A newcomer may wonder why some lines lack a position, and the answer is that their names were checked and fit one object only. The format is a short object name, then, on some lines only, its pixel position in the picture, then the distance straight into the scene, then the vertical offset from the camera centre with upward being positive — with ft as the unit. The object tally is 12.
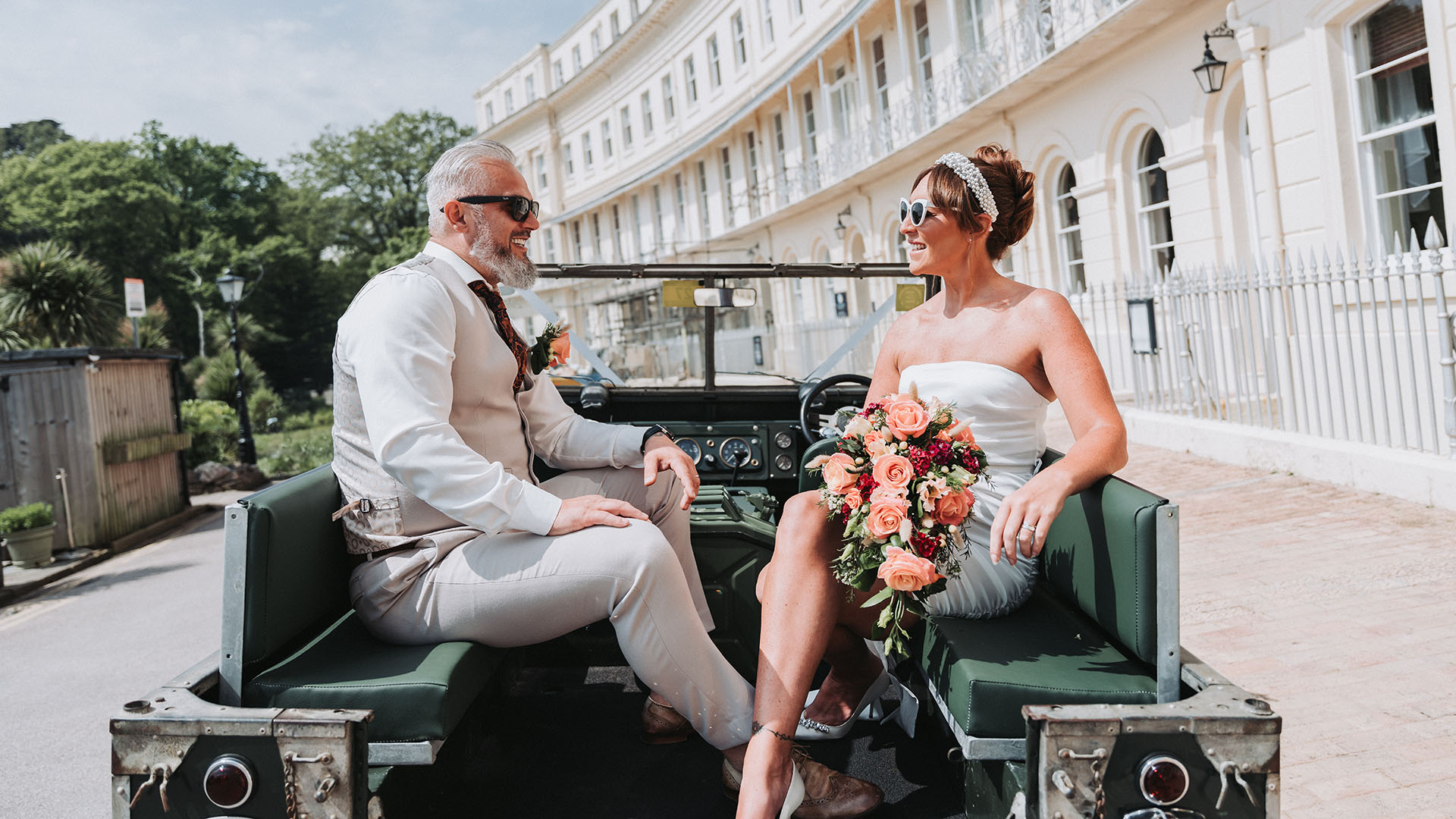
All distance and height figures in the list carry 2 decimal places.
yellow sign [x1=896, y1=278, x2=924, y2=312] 15.34 +1.46
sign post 48.14 +8.70
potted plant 34.27 -1.70
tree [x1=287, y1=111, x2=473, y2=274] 184.03 +51.60
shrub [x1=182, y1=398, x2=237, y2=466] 61.52 +2.34
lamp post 61.93 +4.30
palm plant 62.39 +11.88
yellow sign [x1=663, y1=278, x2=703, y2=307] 15.64 +1.96
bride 7.72 -0.58
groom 7.88 -0.83
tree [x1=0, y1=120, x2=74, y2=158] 212.23 +75.55
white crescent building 26.55 +8.47
